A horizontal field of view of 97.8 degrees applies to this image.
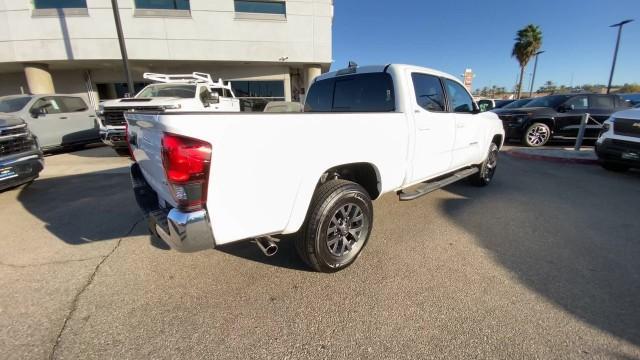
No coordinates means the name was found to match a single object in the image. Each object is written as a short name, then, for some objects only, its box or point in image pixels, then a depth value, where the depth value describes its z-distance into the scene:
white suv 5.52
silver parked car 7.48
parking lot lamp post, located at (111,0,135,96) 9.98
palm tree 31.78
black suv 8.98
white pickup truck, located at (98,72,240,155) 6.93
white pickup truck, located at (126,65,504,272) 1.73
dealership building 14.34
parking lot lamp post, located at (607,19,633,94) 18.77
